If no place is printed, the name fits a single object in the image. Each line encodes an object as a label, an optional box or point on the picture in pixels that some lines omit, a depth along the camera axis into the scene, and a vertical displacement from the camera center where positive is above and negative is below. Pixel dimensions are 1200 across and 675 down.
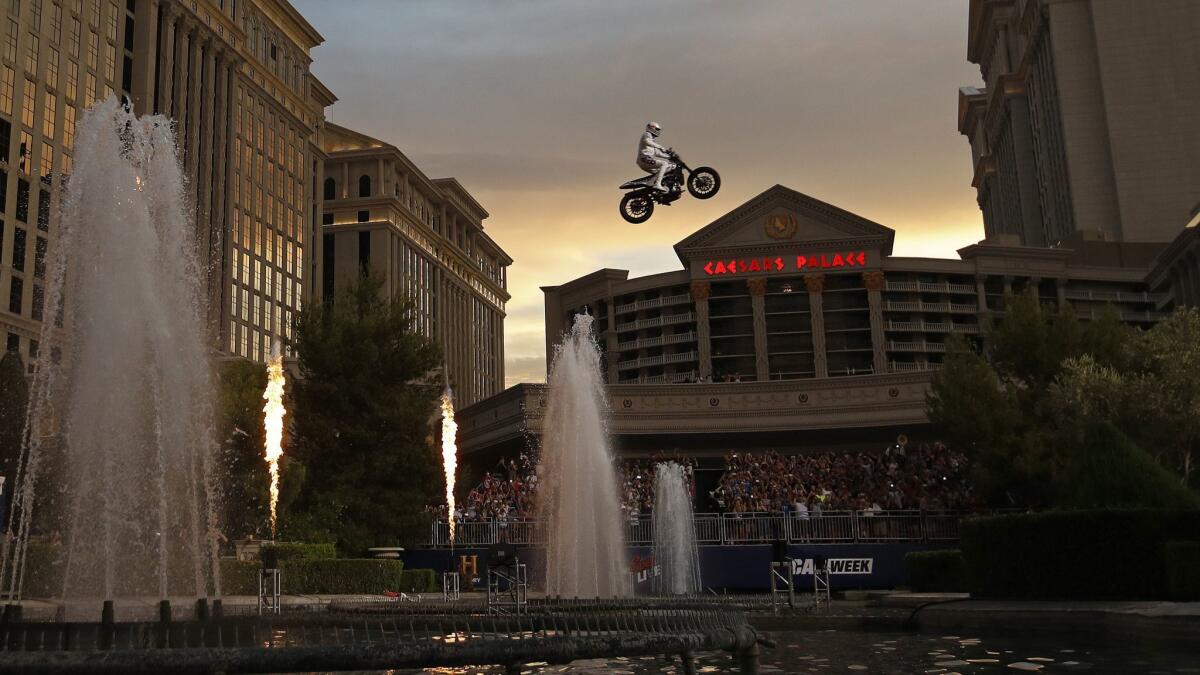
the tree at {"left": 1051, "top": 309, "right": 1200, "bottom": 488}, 32.19 +3.45
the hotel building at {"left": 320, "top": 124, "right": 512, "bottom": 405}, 129.88 +38.84
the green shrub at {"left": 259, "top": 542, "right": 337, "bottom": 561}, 29.22 -0.20
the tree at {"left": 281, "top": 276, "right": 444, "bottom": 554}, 35.53 +4.05
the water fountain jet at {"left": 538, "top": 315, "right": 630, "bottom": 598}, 27.41 +0.92
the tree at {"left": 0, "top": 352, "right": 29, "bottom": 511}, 50.81 +6.88
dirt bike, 26.47 +8.46
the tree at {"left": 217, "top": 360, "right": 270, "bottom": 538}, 36.66 +3.36
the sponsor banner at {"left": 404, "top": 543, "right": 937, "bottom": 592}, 30.28 -1.14
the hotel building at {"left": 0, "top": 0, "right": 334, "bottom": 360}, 78.81 +37.71
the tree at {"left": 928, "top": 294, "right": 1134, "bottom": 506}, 35.16 +4.25
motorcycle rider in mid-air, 26.08 +8.99
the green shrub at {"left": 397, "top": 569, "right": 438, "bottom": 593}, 32.06 -1.25
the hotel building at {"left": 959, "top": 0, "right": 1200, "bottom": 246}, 79.69 +30.21
